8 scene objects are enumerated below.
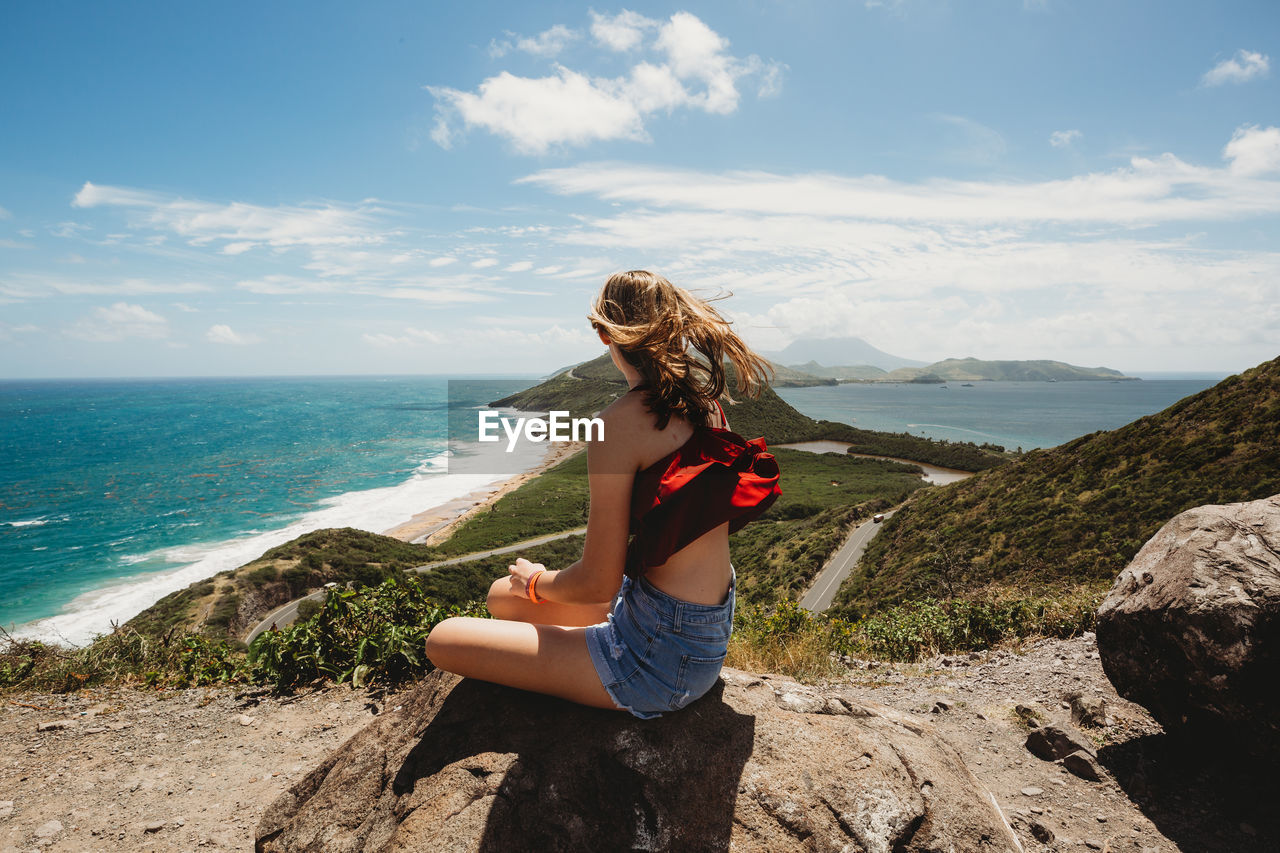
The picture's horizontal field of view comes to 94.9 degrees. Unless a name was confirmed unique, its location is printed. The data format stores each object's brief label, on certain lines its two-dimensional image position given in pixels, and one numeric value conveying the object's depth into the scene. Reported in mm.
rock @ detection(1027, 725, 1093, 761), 3865
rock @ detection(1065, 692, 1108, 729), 4188
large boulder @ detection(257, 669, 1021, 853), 2238
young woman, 2137
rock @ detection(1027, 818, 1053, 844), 3035
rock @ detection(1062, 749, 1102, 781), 3617
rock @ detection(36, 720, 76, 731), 4367
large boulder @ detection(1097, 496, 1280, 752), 3068
